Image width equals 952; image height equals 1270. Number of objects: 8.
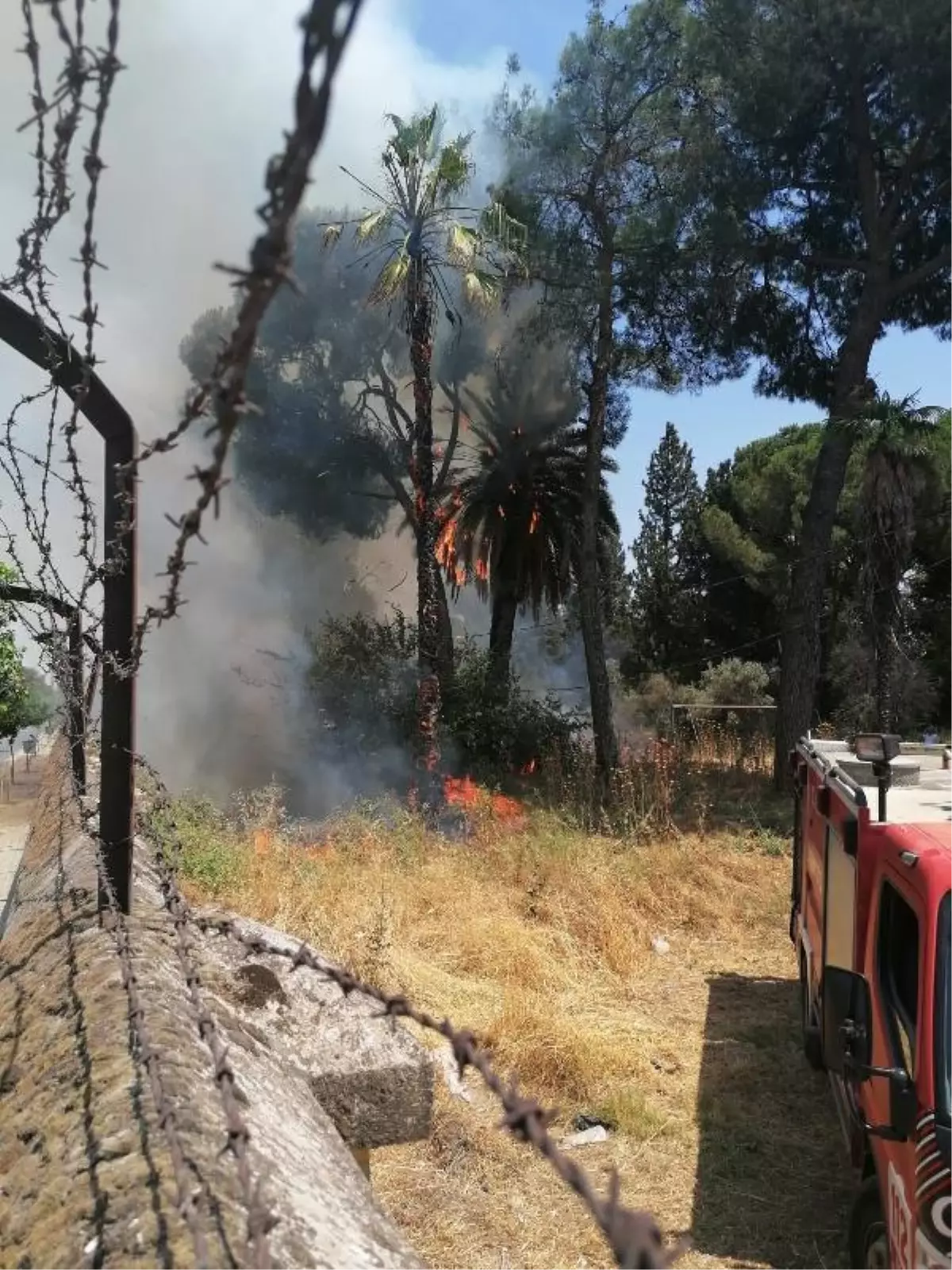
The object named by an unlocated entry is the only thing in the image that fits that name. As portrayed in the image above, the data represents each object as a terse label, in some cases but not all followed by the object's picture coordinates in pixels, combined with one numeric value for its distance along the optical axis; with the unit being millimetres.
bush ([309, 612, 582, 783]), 16406
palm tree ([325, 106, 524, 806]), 14320
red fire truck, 2639
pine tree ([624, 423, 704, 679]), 27422
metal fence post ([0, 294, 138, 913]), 1910
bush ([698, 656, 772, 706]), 24688
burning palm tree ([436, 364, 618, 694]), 17766
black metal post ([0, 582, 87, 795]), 3250
